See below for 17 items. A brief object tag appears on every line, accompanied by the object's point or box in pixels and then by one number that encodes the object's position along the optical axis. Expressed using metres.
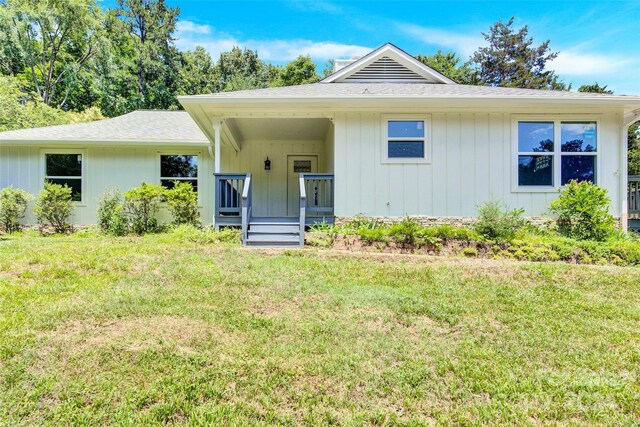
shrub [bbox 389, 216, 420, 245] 6.64
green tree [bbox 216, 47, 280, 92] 29.81
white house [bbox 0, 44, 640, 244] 7.58
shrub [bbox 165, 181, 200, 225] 8.95
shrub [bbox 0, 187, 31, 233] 8.94
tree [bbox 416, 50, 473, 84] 24.50
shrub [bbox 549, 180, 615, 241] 7.14
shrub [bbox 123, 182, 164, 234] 8.90
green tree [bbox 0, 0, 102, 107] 19.03
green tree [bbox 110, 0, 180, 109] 23.70
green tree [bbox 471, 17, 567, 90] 27.25
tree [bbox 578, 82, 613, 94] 24.77
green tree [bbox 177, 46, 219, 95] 25.88
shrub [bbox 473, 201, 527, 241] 6.84
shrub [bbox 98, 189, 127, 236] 8.91
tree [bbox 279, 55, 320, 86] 24.45
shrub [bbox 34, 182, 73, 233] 9.02
